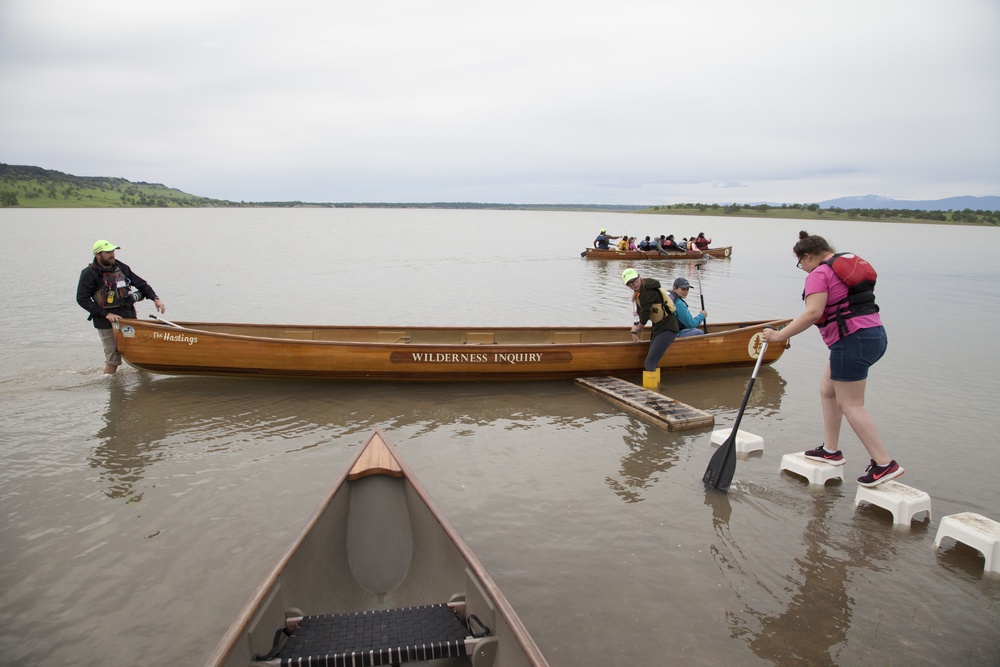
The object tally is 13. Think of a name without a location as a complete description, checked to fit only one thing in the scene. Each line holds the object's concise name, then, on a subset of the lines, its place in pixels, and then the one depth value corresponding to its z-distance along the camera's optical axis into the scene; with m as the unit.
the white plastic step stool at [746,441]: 7.21
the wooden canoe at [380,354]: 9.13
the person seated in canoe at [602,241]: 32.79
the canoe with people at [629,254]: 31.80
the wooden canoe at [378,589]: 3.08
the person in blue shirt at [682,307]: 9.98
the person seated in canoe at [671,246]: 33.16
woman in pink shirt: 5.34
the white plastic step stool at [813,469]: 6.31
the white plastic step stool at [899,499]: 5.51
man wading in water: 8.91
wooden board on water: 8.10
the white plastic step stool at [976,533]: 4.76
